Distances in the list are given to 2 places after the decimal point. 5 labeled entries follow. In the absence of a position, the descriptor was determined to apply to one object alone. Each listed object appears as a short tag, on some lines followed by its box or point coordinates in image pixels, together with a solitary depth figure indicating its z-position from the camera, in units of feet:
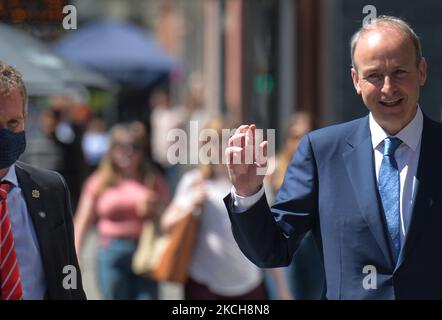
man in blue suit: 24.49
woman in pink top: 56.54
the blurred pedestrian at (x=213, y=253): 48.75
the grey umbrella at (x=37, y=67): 41.32
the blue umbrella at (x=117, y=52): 136.36
